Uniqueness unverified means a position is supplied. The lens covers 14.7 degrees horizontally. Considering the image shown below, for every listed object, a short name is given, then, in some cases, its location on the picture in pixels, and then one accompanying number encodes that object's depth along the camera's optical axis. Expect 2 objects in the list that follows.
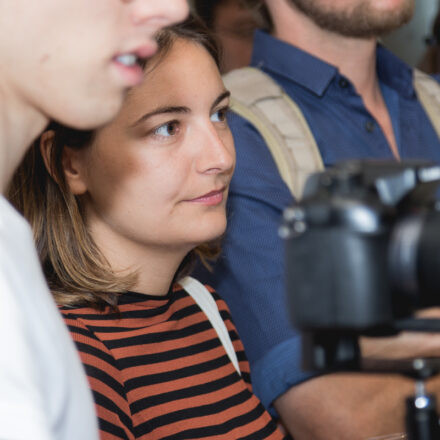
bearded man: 1.60
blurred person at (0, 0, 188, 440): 1.13
